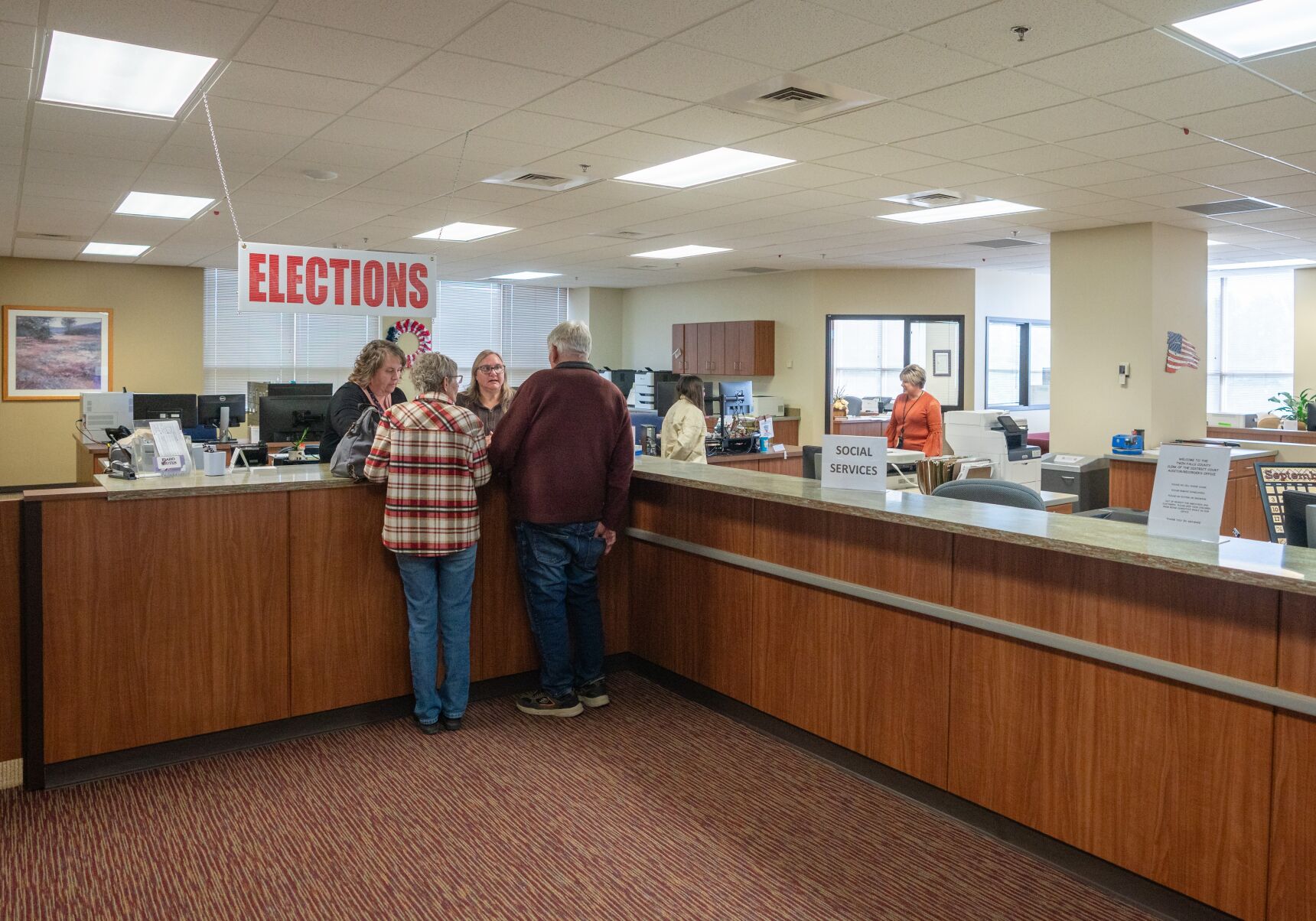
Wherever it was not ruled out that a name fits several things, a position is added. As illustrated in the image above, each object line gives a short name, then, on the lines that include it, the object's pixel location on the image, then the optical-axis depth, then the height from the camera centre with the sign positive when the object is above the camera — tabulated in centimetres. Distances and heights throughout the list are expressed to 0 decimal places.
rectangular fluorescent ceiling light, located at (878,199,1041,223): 713 +164
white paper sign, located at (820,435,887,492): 327 -15
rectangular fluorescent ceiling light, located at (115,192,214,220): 686 +160
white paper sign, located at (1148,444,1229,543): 240 -18
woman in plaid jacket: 348 -37
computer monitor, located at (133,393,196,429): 875 +8
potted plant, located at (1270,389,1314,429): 1098 +20
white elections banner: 470 +70
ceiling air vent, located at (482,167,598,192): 604 +156
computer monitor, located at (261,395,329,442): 739 +0
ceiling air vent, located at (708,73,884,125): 409 +146
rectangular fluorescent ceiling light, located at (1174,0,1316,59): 332 +144
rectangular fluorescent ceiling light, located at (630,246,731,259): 979 +178
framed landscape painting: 1071 +74
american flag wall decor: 800 +59
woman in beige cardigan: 647 -3
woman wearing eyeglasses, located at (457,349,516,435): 454 +13
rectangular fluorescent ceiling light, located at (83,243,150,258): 954 +172
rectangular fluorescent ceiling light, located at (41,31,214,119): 380 +147
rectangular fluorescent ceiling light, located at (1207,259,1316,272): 1080 +186
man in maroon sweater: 371 -30
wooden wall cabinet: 1188 +94
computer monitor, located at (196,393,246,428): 913 +10
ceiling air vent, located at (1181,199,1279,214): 680 +159
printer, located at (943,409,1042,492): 687 -16
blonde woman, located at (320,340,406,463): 420 +13
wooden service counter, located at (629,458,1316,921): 218 -69
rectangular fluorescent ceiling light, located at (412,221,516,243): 838 +170
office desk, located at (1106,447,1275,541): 711 -51
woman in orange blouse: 681 +2
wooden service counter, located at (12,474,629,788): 313 -71
